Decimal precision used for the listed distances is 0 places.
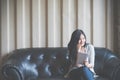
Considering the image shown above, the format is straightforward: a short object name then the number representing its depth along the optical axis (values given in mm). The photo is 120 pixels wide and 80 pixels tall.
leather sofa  4652
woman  4320
